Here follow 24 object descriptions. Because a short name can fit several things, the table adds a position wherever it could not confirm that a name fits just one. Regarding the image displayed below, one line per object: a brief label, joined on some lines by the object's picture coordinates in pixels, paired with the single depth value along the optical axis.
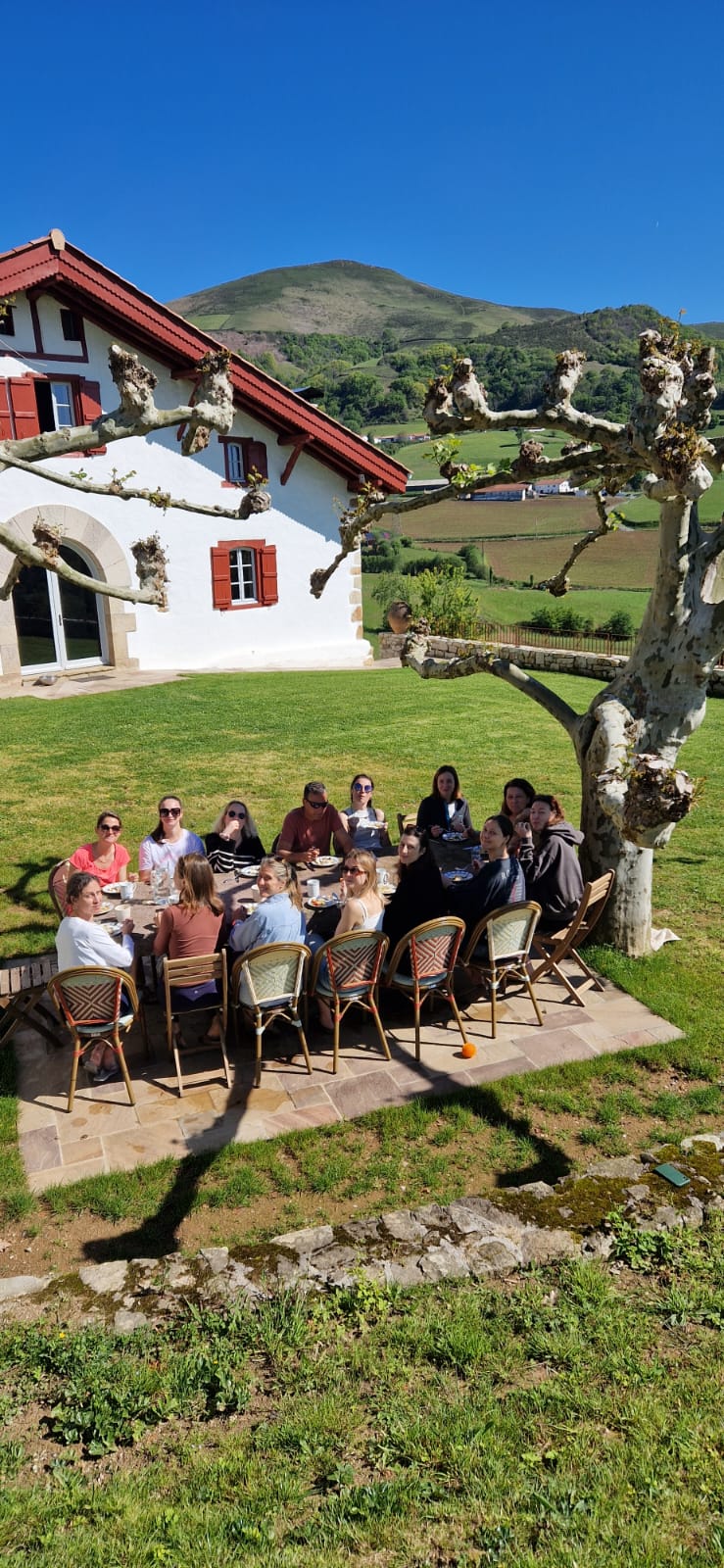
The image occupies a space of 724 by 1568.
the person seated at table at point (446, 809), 8.29
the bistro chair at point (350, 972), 5.70
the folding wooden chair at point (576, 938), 6.42
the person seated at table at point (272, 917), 5.80
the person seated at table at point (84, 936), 5.50
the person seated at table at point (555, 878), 6.85
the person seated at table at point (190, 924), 5.78
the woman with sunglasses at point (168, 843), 7.29
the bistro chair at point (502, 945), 6.08
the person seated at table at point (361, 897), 5.96
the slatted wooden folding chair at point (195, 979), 5.50
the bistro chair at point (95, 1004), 5.29
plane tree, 5.62
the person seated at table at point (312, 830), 8.05
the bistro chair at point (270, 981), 5.53
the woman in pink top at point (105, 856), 7.14
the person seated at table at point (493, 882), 6.36
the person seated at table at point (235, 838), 7.71
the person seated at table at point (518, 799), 7.91
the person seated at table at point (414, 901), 6.20
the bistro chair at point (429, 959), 5.85
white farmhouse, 17.78
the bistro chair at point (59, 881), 6.58
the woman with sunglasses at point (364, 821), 8.30
